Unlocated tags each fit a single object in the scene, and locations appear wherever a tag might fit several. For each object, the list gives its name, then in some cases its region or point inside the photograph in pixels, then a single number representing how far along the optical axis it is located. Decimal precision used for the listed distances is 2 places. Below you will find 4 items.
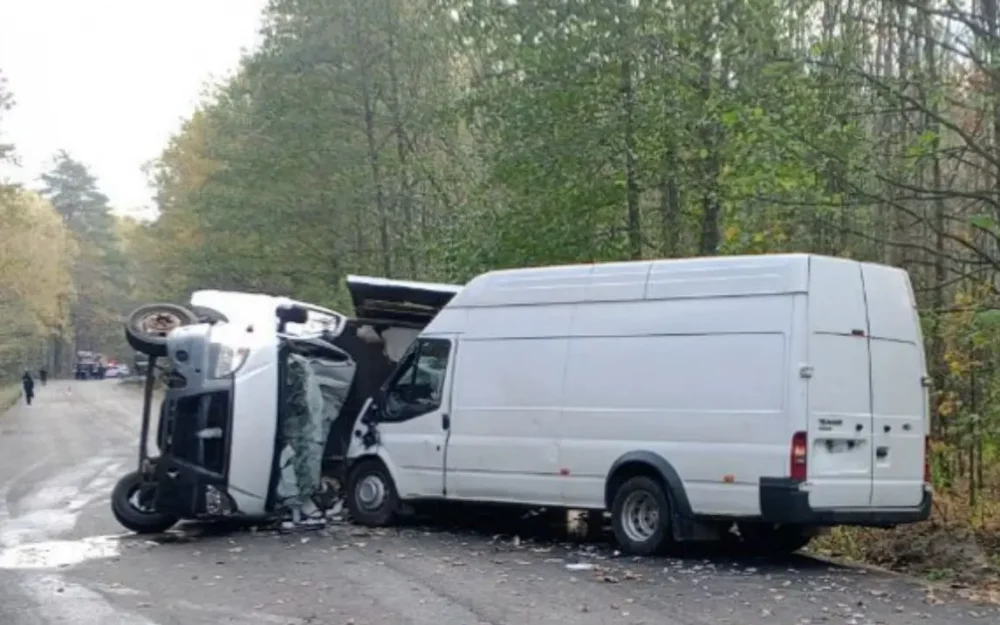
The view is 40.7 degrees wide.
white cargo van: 10.77
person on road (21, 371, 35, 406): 58.50
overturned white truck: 13.66
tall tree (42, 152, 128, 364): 106.38
